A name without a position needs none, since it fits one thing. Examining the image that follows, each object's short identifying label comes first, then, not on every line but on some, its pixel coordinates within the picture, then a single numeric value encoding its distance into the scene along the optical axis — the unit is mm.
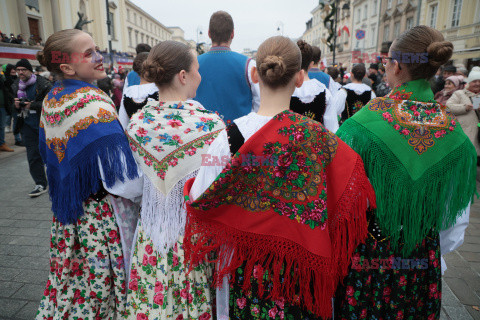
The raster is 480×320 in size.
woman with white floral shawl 1591
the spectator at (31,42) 15609
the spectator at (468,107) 5707
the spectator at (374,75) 9443
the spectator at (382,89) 7186
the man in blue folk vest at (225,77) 2666
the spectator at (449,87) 6134
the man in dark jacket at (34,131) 4617
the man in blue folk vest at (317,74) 3668
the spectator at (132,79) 3578
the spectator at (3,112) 6830
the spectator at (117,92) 7430
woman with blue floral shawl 1676
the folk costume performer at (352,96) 4531
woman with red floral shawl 1252
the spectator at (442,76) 6973
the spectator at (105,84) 6555
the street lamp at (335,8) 8975
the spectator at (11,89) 7090
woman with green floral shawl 1468
